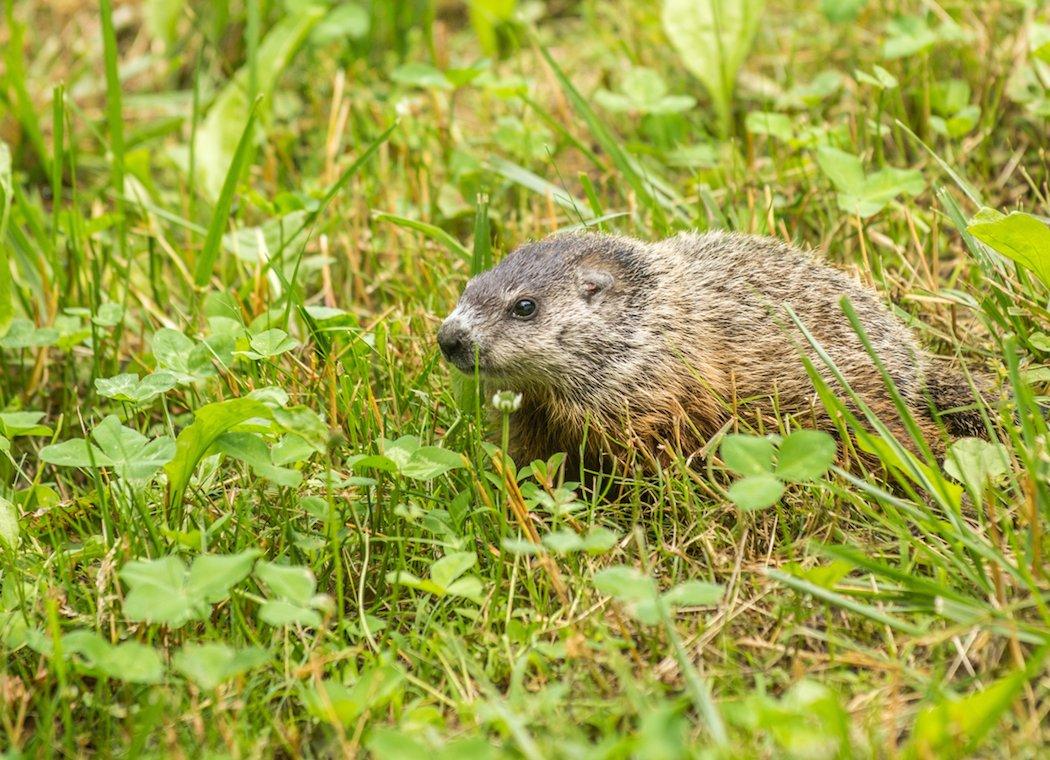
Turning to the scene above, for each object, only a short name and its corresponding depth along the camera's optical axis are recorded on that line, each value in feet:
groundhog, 26.35
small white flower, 22.08
